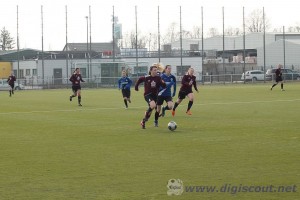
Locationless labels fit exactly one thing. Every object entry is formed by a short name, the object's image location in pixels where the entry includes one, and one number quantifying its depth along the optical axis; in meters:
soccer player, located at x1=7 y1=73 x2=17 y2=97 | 50.34
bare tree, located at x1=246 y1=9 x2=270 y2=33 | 107.07
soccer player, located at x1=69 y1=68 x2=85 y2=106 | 33.60
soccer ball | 17.94
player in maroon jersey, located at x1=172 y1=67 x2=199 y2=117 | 25.27
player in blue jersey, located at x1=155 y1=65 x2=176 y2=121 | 20.56
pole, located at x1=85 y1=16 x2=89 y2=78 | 74.00
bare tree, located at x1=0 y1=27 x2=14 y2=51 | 110.94
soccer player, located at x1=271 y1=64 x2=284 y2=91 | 45.16
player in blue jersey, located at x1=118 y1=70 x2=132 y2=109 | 29.83
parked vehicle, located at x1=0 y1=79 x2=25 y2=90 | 69.00
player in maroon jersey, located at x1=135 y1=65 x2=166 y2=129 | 19.36
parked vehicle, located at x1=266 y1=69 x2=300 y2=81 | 74.12
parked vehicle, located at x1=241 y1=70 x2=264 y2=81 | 75.89
